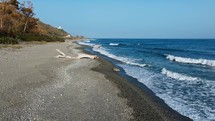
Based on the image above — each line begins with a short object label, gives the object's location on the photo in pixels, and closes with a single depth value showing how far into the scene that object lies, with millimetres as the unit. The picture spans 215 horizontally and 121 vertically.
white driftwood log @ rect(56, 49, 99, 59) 16807
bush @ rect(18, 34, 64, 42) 33266
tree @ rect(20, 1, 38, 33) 42071
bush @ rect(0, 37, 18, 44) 24777
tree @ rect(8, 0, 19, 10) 42861
